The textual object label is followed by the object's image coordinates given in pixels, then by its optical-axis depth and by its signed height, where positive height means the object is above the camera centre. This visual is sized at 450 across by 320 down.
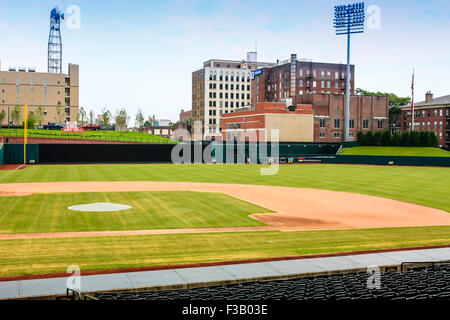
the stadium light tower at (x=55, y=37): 114.38 +29.38
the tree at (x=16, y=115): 108.66 +7.80
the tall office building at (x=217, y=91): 158.62 +20.75
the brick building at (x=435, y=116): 110.00 +8.25
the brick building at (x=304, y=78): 119.56 +19.26
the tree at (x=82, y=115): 126.68 +9.23
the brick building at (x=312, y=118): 90.25 +6.47
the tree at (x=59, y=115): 120.70 +8.89
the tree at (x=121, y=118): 142.25 +9.26
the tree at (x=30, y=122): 101.97 +5.70
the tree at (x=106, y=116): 137.25 +9.60
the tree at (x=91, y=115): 136.46 +9.84
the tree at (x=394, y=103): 132.00 +14.61
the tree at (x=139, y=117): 163.38 +11.09
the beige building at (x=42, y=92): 120.50 +15.06
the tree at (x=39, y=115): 114.09 +8.35
